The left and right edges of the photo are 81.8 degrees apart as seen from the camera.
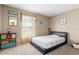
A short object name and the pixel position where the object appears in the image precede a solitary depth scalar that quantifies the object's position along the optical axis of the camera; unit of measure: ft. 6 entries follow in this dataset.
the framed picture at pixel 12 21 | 8.06
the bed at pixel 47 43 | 6.47
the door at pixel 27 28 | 9.46
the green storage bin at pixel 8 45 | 7.17
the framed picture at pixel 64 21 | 9.76
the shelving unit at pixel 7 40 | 7.10
